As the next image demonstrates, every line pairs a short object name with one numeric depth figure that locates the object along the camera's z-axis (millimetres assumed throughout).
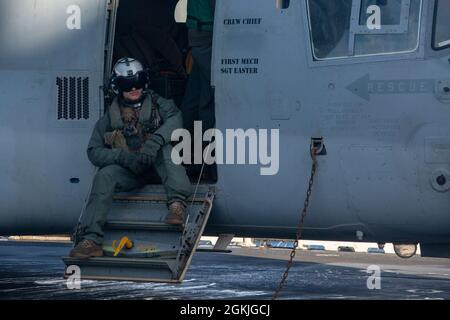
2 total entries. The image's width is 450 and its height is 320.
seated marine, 17781
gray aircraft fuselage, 17484
